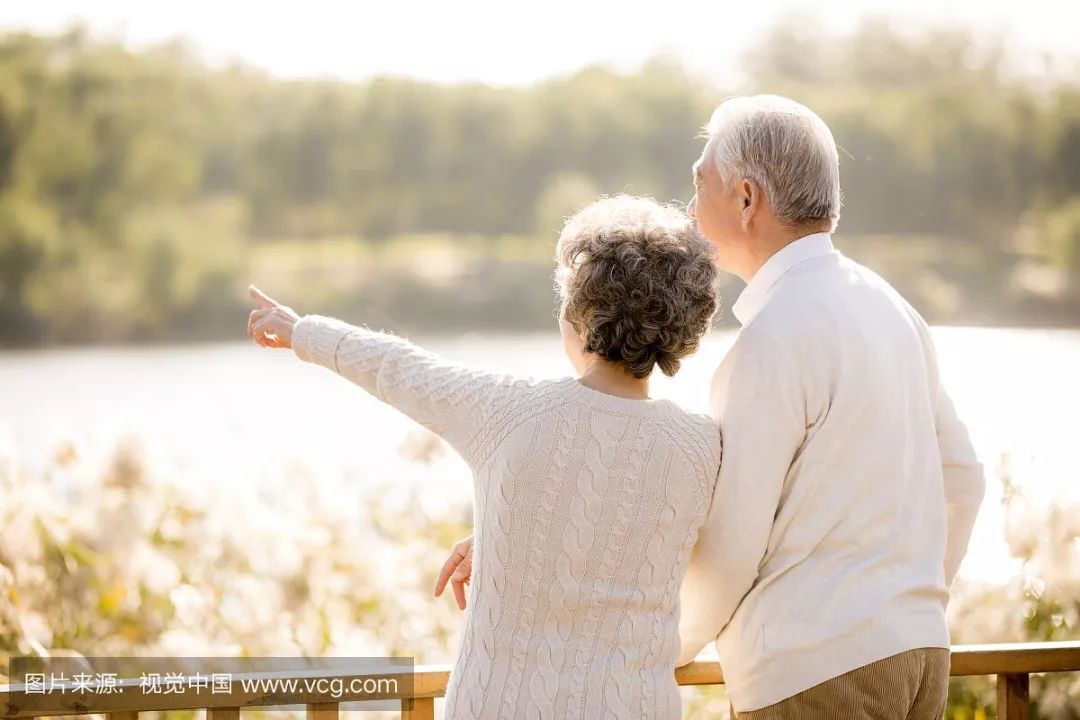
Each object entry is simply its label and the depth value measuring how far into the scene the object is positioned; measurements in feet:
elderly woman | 21.42
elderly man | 21.76
